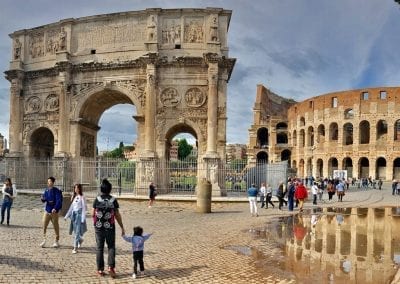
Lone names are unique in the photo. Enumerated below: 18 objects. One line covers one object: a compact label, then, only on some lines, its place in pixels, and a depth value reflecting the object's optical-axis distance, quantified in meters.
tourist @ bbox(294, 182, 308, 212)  16.78
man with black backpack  6.03
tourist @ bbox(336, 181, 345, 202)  21.93
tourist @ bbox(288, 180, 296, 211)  16.94
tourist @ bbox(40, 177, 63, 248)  8.16
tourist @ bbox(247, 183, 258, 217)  14.66
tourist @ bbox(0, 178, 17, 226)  11.20
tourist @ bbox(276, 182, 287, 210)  17.52
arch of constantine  21.86
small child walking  6.11
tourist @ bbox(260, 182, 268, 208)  18.23
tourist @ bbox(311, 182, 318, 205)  20.44
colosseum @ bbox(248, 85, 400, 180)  45.97
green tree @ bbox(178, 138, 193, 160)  79.78
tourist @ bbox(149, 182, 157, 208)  17.54
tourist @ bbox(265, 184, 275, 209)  18.04
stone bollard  15.46
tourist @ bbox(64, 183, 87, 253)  7.82
